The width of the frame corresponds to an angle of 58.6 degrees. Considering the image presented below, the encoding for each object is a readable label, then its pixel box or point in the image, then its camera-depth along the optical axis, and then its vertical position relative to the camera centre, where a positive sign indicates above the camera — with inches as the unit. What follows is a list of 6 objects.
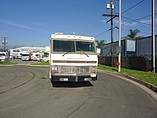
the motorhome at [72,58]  279.0 -1.8
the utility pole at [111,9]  792.8 +275.4
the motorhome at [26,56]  1594.5 +12.4
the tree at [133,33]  1931.9 +334.3
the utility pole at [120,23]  594.9 +146.0
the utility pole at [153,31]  528.7 +97.7
